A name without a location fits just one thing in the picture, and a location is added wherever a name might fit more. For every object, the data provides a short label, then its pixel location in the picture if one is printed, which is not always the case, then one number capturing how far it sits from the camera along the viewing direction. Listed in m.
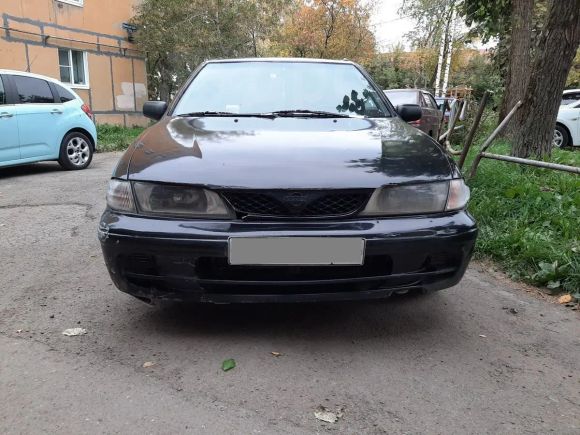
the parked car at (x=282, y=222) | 2.27
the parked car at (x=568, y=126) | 10.69
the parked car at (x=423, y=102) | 10.38
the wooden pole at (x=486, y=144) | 5.27
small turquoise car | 7.29
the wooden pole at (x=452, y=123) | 6.55
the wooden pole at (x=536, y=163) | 3.83
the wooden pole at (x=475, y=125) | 5.43
